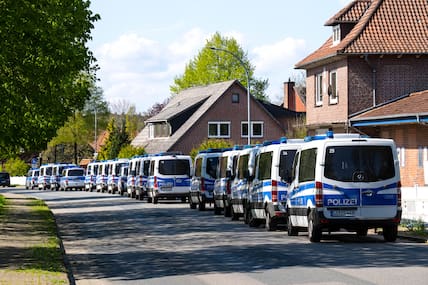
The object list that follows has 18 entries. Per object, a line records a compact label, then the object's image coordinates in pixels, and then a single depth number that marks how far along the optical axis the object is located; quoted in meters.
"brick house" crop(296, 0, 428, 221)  44.12
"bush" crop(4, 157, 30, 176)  138.12
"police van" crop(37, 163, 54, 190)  95.31
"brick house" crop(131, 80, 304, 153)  91.06
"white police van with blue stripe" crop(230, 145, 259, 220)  29.97
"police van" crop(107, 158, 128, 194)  70.31
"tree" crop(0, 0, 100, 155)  22.78
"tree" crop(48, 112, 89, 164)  141.62
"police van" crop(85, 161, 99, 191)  83.31
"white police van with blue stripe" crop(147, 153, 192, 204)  47.59
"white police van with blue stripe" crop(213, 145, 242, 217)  34.37
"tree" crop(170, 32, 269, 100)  114.38
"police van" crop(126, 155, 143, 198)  56.75
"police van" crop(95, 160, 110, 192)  77.25
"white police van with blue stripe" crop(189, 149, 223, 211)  40.41
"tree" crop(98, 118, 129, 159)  110.12
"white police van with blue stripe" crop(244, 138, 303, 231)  26.25
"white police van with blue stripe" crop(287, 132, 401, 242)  21.78
